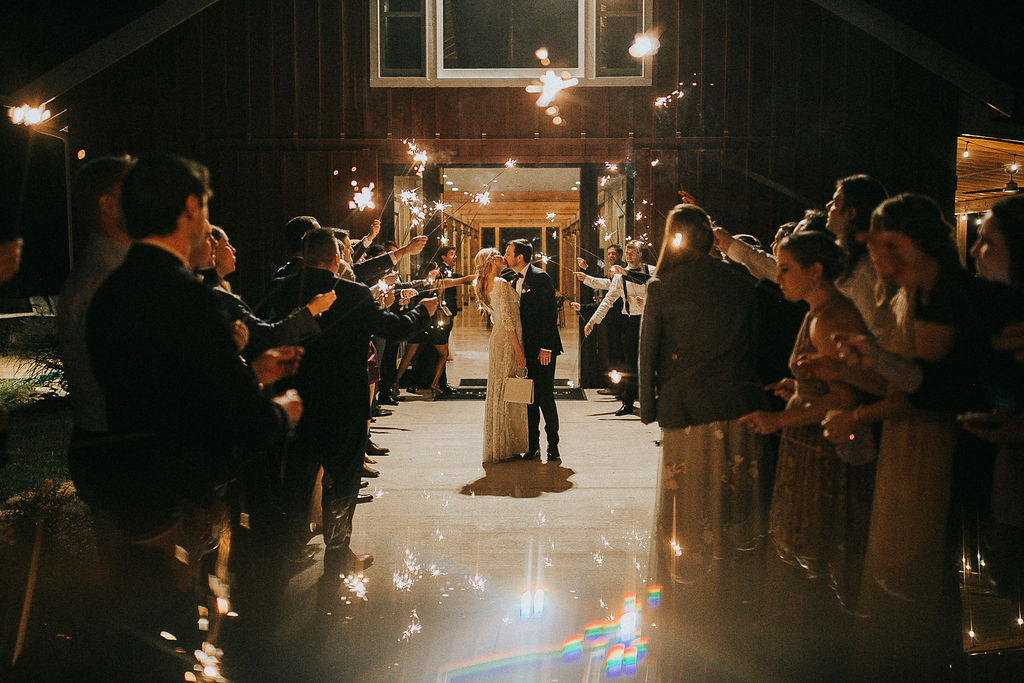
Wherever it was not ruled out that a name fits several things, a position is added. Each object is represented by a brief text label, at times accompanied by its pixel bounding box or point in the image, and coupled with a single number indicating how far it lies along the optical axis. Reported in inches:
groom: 254.8
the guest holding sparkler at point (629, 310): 361.4
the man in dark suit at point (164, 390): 88.8
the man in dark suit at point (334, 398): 155.5
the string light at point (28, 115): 343.9
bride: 252.8
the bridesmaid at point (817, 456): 120.3
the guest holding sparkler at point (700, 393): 139.0
